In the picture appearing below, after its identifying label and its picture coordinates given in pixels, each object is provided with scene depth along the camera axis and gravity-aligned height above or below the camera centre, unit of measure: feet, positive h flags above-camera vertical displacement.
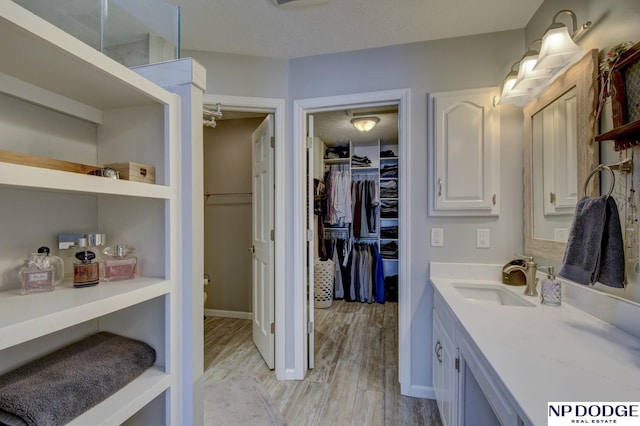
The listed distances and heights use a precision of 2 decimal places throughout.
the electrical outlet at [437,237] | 6.28 -0.52
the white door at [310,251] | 7.45 -0.97
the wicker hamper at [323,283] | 12.40 -3.03
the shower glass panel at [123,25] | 2.62 +1.98
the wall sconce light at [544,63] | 4.23 +2.43
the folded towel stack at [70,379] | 1.99 -1.33
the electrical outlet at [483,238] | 6.08 -0.53
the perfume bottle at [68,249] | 2.78 -0.35
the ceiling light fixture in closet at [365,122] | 10.36 +3.38
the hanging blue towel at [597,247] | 3.25 -0.40
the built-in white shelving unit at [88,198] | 1.98 +0.17
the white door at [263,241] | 7.34 -0.75
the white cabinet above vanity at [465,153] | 5.99 +1.28
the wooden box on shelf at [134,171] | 2.71 +0.43
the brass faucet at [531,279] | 4.82 -1.12
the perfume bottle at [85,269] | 2.63 -0.51
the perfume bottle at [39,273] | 2.39 -0.50
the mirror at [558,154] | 4.04 +0.96
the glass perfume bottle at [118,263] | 2.89 -0.51
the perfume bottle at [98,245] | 2.79 -0.31
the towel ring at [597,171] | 3.43 +0.45
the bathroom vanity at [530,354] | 2.30 -1.41
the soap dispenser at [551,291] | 4.31 -1.19
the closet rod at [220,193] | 11.07 +0.83
